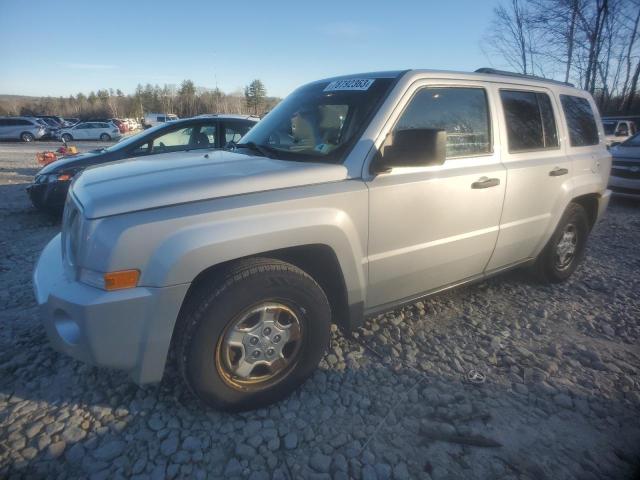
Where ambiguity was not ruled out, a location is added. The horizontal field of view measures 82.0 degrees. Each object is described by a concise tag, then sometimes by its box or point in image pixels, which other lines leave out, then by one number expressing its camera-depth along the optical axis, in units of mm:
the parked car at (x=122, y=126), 30425
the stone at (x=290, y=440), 1966
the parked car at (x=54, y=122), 30392
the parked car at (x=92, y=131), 28448
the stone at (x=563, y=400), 2258
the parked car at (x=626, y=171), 7523
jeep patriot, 1762
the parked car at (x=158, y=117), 32500
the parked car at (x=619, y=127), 15081
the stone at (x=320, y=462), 1840
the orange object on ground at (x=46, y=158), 8227
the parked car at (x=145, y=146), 5770
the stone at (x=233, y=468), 1809
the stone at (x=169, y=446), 1916
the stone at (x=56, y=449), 1878
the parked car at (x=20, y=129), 25656
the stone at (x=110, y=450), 1880
